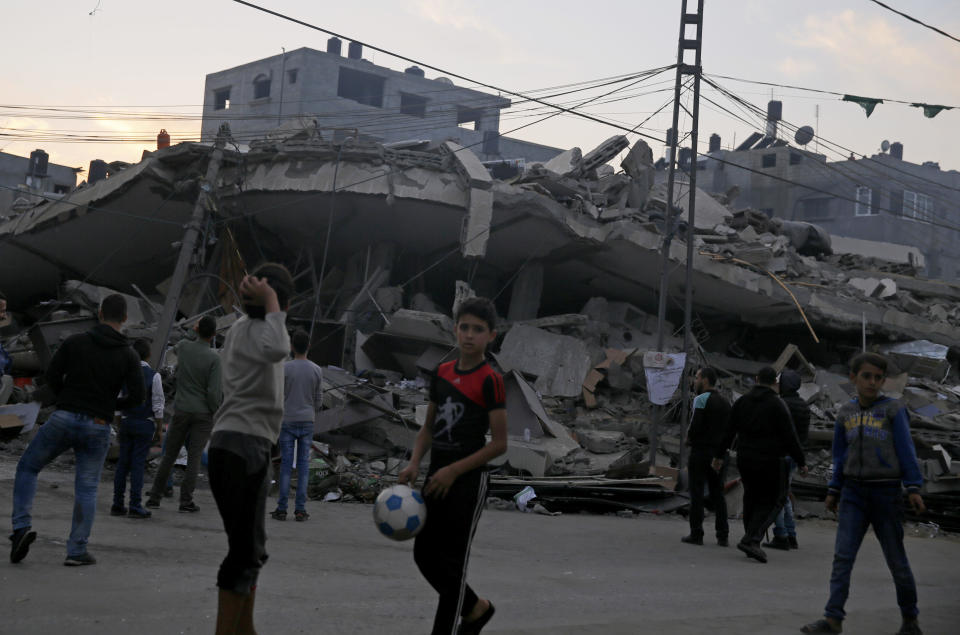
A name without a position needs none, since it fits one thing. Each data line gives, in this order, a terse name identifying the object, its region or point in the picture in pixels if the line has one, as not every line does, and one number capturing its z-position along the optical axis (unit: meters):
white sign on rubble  13.98
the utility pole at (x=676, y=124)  14.50
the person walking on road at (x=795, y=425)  9.12
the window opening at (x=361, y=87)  49.34
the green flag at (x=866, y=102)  14.58
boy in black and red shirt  3.88
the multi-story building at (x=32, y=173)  49.75
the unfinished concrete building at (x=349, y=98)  47.38
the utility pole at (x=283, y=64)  47.72
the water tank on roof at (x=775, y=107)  56.34
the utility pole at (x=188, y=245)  14.98
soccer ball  3.85
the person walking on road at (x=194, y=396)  8.38
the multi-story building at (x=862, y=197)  50.59
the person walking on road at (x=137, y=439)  8.02
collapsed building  17.67
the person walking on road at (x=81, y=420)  5.58
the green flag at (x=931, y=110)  14.31
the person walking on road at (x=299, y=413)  8.48
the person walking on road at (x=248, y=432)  3.71
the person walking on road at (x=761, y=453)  7.95
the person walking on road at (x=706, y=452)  8.95
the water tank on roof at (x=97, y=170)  30.88
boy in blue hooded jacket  5.26
